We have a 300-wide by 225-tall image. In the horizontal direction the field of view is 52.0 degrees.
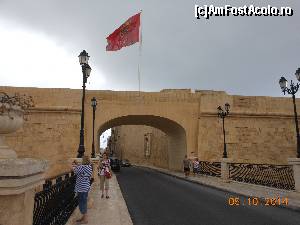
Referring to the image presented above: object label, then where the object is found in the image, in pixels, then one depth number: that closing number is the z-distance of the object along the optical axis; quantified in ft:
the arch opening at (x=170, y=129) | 87.85
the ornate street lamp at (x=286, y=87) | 43.11
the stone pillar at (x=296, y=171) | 36.91
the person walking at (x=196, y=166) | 72.37
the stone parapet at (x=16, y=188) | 7.28
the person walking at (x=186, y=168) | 67.29
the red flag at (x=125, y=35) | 73.20
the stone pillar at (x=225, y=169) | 55.83
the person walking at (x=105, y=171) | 35.06
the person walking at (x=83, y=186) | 21.35
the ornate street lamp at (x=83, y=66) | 39.81
